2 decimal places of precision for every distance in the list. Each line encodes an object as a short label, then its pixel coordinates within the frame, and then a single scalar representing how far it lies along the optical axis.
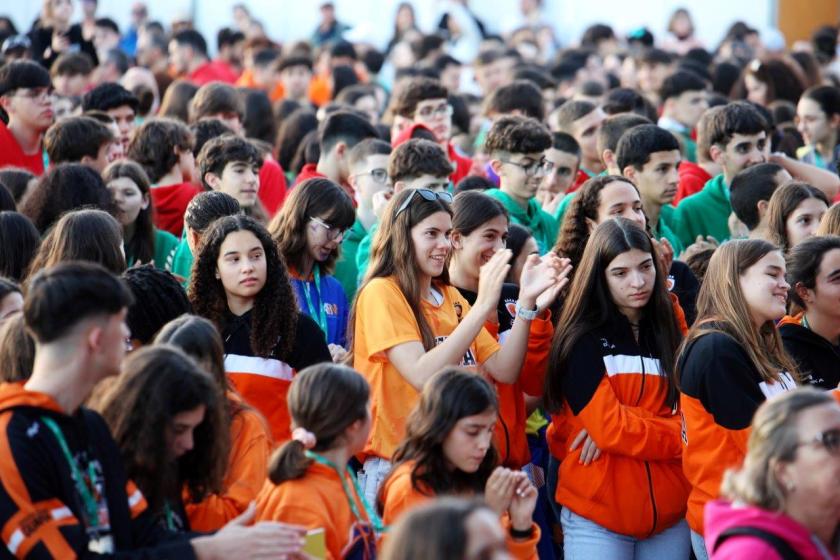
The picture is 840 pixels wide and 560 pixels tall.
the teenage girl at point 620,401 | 10.22
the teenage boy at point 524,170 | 14.38
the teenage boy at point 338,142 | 15.92
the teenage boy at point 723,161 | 15.71
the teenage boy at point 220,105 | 18.63
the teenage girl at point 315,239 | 11.85
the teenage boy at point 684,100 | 21.68
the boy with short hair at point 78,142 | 14.70
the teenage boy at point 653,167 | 14.50
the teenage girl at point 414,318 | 9.88
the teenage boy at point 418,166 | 13.76
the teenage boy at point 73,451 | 6.75
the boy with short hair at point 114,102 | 17.44
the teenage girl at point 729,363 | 9.62
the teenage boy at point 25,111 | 16.77
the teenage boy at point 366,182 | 13.97
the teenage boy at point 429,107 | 18.27
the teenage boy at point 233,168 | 14.04
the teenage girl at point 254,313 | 9.96
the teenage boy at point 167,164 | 15.04
